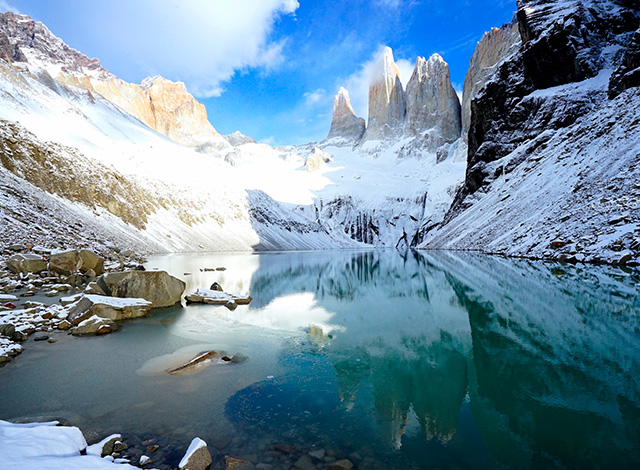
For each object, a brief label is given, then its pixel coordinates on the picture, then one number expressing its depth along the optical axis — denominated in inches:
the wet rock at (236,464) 158.2
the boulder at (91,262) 805.3
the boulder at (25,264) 724.7
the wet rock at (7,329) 338.9
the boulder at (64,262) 749.9
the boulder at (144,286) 536.4
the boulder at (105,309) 423.2
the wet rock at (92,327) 387.2
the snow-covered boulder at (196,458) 153.9
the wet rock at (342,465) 159.0
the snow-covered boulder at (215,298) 607.5
